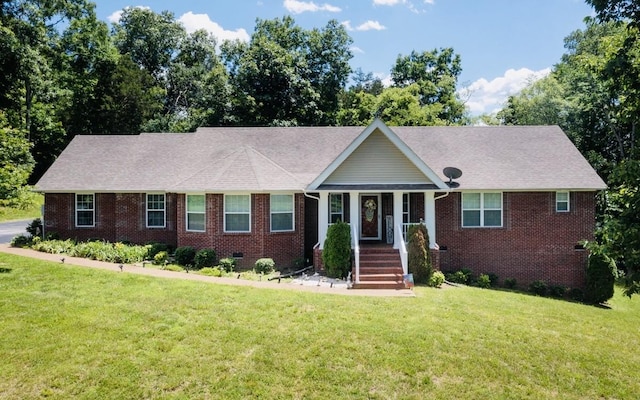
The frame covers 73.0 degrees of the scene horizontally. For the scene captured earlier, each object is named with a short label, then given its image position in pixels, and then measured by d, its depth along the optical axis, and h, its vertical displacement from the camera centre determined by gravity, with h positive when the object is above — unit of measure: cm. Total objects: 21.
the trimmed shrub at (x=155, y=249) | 1792 -180
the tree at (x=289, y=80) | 3756 +1135
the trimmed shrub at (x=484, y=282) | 1710 -303
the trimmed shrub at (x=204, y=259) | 1675 -205
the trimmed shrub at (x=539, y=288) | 1761 -337
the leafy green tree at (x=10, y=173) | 1388 +110
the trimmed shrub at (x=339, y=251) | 1569 -164
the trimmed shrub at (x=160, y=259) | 1708 -208
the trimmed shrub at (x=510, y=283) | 1783 -320
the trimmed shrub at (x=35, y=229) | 2073 -108
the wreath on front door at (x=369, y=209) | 1888 -14
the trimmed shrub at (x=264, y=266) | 1645 -230
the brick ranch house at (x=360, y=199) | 1703 +29
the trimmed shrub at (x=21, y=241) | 1877 -152
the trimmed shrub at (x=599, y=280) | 1731 -300
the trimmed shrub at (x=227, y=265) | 1652 -225
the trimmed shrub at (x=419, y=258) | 1559 -189
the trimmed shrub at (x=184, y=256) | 1714 -198
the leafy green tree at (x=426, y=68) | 4525 +1452
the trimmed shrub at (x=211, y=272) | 1543 -236
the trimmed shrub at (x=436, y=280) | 1529 -264
